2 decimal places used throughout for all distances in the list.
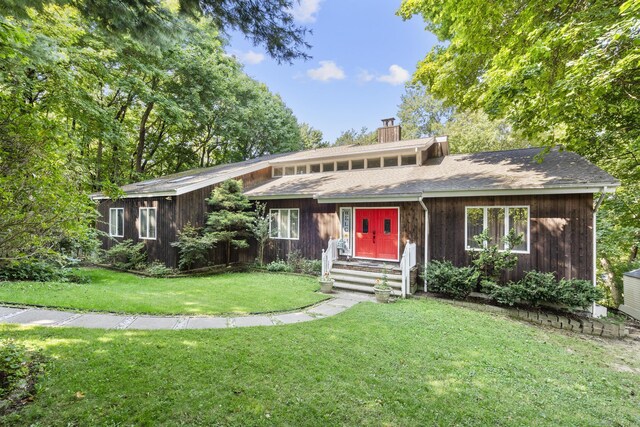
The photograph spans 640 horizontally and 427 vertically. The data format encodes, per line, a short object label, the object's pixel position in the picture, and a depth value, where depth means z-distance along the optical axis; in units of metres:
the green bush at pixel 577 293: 6.86
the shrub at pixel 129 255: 12.20
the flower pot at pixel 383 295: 7.93
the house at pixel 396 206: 7.73
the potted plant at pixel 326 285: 8.82
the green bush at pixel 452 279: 7.97
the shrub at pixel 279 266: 11.60
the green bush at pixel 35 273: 8.61
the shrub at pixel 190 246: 11.04
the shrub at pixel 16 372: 3.06
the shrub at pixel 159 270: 11.12
